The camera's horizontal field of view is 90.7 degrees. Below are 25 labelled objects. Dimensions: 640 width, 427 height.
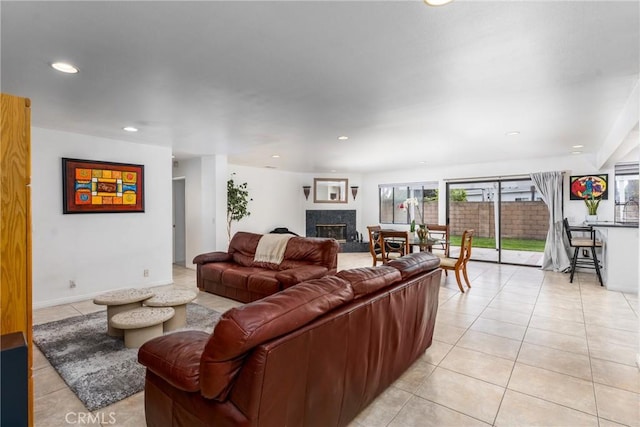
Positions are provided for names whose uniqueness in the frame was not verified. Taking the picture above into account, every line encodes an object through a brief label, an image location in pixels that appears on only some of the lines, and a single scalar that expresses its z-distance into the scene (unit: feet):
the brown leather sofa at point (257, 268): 12.90
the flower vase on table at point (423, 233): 17.12
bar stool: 16.34
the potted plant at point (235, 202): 22.30
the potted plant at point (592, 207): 18.66
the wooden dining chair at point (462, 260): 15.15
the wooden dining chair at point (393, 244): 16.87
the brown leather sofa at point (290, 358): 3.99
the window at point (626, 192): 18.92
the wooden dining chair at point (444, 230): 18.17
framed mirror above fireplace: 29.63
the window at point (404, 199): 26.71
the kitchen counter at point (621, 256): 14.83
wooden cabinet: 4.16
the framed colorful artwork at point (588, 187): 18.88
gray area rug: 7.15
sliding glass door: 21.77
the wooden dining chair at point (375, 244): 18.75
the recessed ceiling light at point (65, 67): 7.14
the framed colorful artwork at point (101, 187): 13.50
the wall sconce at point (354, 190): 29.99
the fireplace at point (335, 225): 29.40
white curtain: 19.72
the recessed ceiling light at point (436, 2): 4.95
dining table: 16.99
